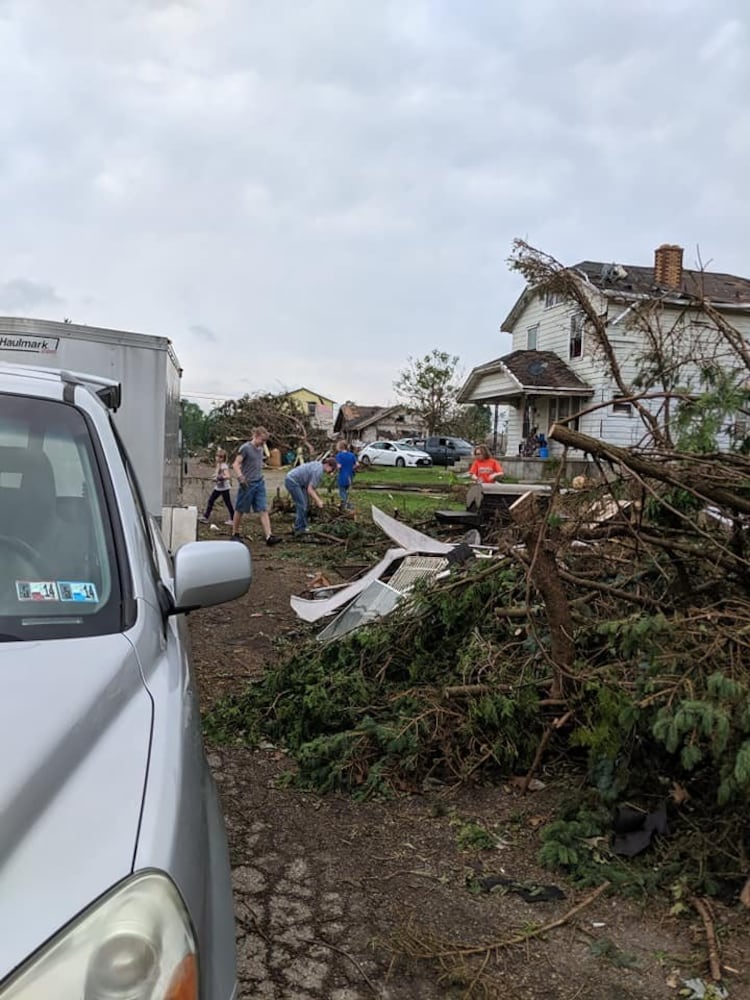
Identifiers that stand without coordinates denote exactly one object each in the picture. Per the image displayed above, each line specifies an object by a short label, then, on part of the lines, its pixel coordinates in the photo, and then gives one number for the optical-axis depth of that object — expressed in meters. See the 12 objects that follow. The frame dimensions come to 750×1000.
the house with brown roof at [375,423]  68.62
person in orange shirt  12.41
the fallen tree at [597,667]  3.04
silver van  1.12
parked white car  40.78
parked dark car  41.91
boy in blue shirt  15.08
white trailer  7.82
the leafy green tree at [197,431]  49.20
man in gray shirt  12.06
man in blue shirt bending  12.53
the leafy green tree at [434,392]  53.47
